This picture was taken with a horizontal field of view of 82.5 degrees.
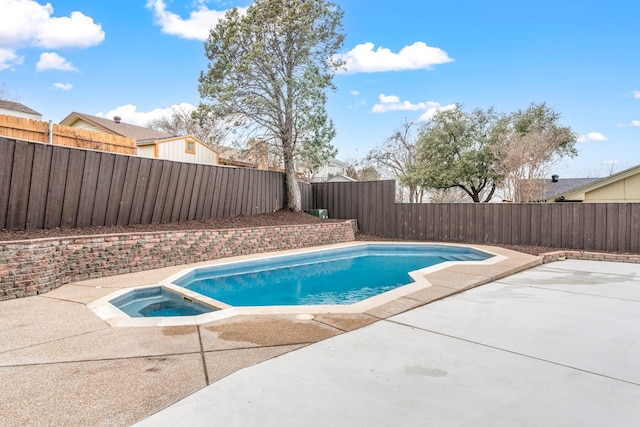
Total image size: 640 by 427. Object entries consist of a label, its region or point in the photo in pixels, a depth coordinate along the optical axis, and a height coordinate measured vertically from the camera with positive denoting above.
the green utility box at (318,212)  12.22 +0.73
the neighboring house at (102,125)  14.21 +3.79
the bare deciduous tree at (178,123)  23.11 +6.75
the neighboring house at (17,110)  13.95 +4.13
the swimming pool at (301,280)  3.88 -0.81
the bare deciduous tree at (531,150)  12.61 +3.56
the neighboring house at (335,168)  24.85 +4.68
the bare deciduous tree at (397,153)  20.70 +5.06
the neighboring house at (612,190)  10.52 +1.93
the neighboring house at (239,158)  11.42 +2.67
